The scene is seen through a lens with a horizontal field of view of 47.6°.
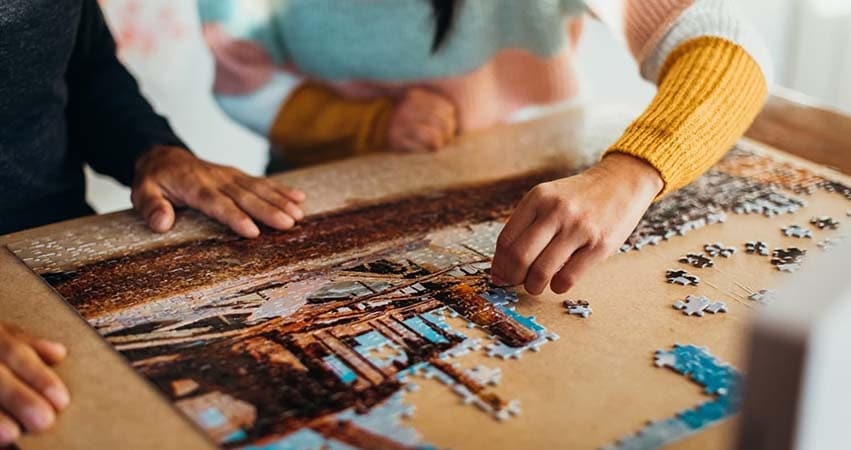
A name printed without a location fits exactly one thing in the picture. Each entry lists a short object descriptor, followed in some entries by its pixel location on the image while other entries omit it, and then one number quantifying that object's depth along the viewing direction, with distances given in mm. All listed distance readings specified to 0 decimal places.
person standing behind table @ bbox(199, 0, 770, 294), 1236
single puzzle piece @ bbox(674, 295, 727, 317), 1034
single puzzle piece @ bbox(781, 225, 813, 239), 1204
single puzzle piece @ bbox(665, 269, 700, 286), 1099
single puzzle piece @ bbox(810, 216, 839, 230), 1229
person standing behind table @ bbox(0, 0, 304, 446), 1301
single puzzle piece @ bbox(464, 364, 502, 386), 914
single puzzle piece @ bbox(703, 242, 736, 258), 1162
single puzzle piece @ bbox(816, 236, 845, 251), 1179
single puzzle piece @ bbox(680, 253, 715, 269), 1139
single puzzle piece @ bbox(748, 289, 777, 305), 1057
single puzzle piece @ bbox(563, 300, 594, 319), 1039
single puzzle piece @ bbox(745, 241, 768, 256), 1166
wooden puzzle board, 848
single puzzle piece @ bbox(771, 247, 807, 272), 1129
